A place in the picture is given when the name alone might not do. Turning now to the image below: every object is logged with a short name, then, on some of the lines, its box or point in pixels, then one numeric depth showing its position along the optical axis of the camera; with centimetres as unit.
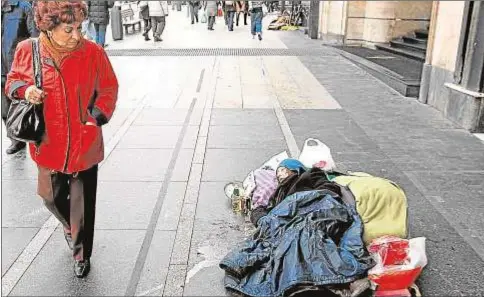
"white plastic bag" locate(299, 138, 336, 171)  426
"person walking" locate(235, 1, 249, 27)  2135
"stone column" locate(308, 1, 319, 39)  1782
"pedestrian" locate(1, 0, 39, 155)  525
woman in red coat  285
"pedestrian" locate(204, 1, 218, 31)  2059
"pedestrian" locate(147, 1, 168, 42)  1554
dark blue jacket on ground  301
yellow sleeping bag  340
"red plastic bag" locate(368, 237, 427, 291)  300
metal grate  1384
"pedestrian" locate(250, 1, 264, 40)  1697
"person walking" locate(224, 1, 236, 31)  2060
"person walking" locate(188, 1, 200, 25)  2352
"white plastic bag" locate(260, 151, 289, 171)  438
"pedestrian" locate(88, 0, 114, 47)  1324
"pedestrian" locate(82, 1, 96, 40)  1309
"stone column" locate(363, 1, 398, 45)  1238
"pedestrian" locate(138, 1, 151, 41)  1623
